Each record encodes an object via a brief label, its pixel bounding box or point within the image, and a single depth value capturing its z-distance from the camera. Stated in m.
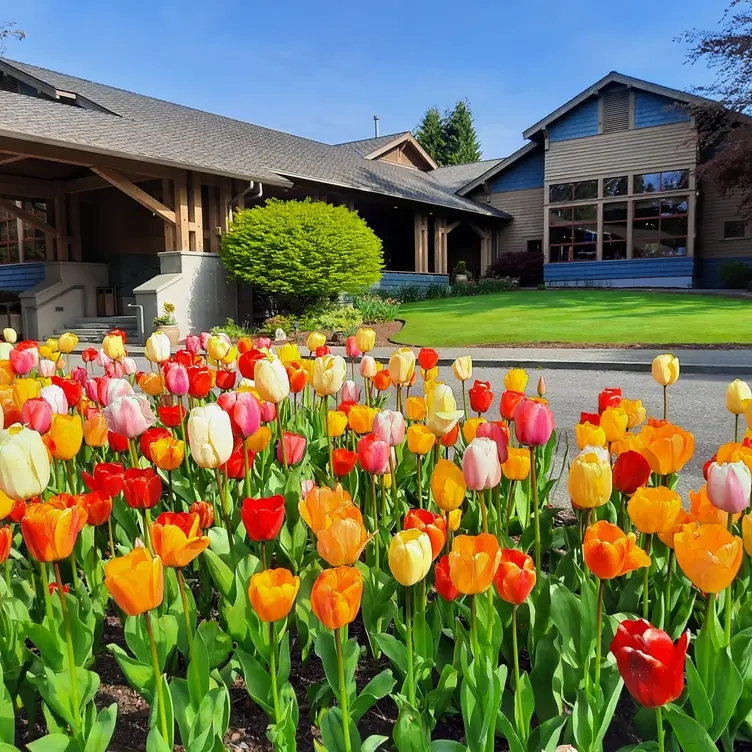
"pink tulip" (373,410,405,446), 2.00
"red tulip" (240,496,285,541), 1.49
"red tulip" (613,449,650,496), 1.68
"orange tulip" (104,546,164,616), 1.14
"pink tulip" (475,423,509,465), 1.92
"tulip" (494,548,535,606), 1.28
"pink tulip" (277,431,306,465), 2.25
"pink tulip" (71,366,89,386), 3.13
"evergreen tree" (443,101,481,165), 63.19
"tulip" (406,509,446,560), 1.39
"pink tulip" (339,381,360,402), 2.76
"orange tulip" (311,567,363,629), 1.12
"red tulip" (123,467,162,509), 1.78
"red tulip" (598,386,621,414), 2.41
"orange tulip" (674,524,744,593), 1.21
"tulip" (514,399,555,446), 1.80
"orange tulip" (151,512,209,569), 1.32
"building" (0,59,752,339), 16.44
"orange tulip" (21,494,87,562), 1.29
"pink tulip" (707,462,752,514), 1.46
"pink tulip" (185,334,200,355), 3.64
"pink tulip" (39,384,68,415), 2.41
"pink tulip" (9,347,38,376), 3.16
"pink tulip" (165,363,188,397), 2.57
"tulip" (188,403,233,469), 1.74
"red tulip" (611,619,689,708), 1.02
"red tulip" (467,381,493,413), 2.51
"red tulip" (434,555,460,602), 1.34
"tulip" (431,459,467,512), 1.63
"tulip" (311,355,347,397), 2.52
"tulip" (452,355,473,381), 2.95
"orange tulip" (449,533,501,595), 1.23
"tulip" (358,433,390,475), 1.83
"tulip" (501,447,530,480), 2.06
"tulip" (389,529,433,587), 1.24
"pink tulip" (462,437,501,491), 1.60
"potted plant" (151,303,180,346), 15.02
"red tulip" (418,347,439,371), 3.06
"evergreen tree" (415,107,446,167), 63.19
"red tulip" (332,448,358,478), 2.14
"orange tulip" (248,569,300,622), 1.19
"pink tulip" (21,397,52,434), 2.10
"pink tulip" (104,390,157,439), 2.12
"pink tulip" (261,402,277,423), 2.34
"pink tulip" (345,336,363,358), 3.51
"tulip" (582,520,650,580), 1.29
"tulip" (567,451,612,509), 1.57
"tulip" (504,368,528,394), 2.71
